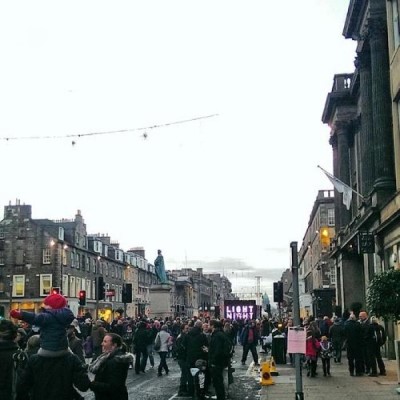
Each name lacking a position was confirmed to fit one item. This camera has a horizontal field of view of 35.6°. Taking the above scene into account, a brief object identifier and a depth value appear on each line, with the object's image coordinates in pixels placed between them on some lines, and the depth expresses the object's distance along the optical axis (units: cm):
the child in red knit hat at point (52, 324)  668
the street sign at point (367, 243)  2982
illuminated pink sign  3847
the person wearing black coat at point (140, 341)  2198
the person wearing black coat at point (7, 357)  764
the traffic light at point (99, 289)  2769
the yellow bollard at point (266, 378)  1734
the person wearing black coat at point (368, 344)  1892
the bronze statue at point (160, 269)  5699
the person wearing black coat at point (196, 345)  1477
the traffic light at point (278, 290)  3314
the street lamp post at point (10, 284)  6465
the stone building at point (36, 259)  6500
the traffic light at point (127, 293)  3086
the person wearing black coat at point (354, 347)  1911
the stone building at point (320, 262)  5272
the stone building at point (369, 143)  2638
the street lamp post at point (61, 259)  6466
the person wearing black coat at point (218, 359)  1366
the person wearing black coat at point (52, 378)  649
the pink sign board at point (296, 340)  1090
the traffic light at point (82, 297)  3322
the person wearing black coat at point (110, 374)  675
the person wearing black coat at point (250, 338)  2494
